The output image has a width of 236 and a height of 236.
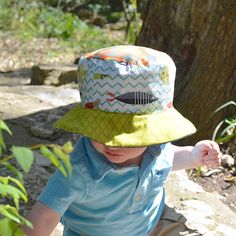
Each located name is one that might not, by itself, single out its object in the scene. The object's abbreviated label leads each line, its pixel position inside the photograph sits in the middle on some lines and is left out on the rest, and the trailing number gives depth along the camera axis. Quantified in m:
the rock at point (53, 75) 5.73
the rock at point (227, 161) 3.56
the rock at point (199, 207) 2.89
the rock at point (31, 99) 4.21
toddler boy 2.09
